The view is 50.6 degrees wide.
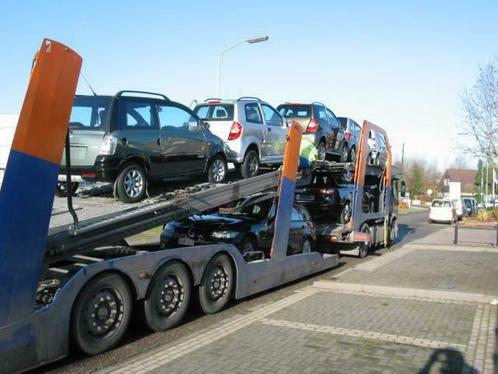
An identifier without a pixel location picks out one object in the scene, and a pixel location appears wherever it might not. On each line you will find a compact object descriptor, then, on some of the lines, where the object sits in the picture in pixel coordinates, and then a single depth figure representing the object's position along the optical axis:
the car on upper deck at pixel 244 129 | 9.88
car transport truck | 4.55
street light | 18.89
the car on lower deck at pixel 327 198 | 13.44
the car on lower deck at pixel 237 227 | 8.94
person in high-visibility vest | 11.30
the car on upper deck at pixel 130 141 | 6.86
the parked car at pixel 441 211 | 35.94
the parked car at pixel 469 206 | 47.32
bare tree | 30.86
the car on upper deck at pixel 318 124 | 13.67
